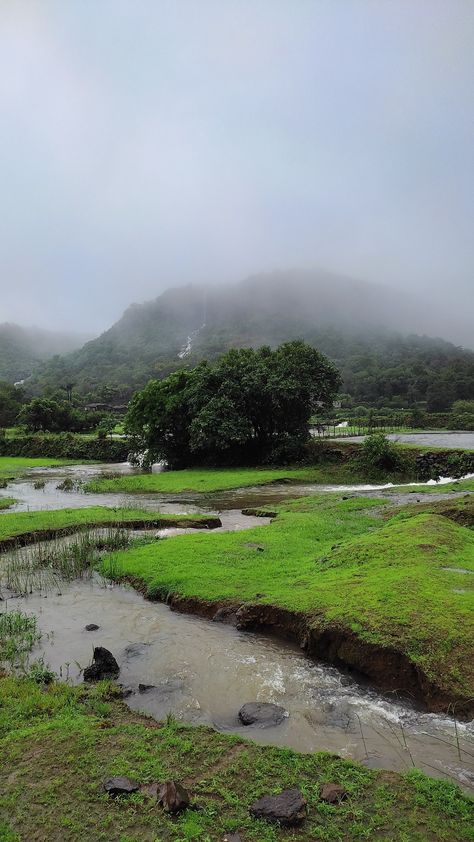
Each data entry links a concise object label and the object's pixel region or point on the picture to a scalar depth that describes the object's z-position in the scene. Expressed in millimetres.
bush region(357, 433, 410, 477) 35688
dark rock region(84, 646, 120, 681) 8031
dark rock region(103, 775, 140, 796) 5059
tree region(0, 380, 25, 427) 85812
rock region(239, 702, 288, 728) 6742
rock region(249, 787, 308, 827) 4672
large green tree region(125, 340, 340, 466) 39812
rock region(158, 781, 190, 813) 4789
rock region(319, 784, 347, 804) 4965
